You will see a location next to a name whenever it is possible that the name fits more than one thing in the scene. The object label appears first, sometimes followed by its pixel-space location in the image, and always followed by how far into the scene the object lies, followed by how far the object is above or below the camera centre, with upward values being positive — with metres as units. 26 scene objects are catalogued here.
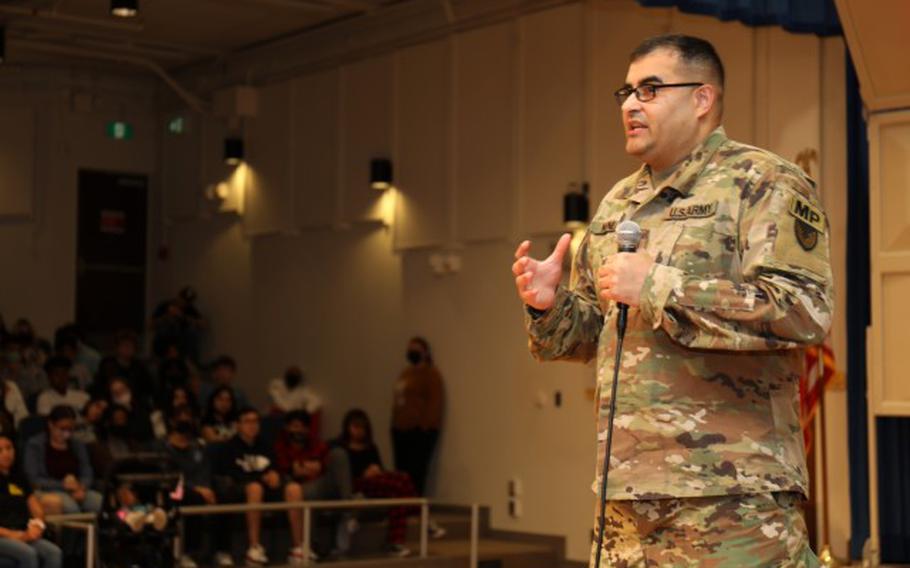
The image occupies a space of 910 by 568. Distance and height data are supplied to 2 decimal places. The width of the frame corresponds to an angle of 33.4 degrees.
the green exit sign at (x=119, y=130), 19.02 +3.02
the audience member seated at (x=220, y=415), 13.08 -0.38
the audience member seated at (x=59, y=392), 13.42 -0.19
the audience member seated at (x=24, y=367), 14.45 +0.03
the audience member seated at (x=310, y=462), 11.98 -0.72
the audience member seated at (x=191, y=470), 11.12 -0.76
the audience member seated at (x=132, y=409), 12.80 -0.34
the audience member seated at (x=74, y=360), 14.97 +0.11
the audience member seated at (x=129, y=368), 14.90 +0.03
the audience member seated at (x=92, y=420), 12.42 -0.41
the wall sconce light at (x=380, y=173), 15.05 +1.98
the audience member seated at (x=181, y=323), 17.78 +0.57
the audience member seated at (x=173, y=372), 15.30 -0.01
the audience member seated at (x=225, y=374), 15.38 -0.02
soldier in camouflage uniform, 3.00 +0.10
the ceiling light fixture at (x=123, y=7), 12.88 +3.09
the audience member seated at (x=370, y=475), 12.02 -0.84
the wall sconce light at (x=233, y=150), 17.44 +2.54
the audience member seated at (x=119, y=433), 12.55 -0.52
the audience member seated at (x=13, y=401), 12.89 -0.26
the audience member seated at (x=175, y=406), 13.11 -0.31
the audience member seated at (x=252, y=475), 11.46 -0.79
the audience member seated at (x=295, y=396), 15.77 -0.25
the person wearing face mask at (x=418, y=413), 14.12 -0.38
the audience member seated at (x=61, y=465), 10.83 -0.69
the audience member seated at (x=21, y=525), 9.54 -0.98
